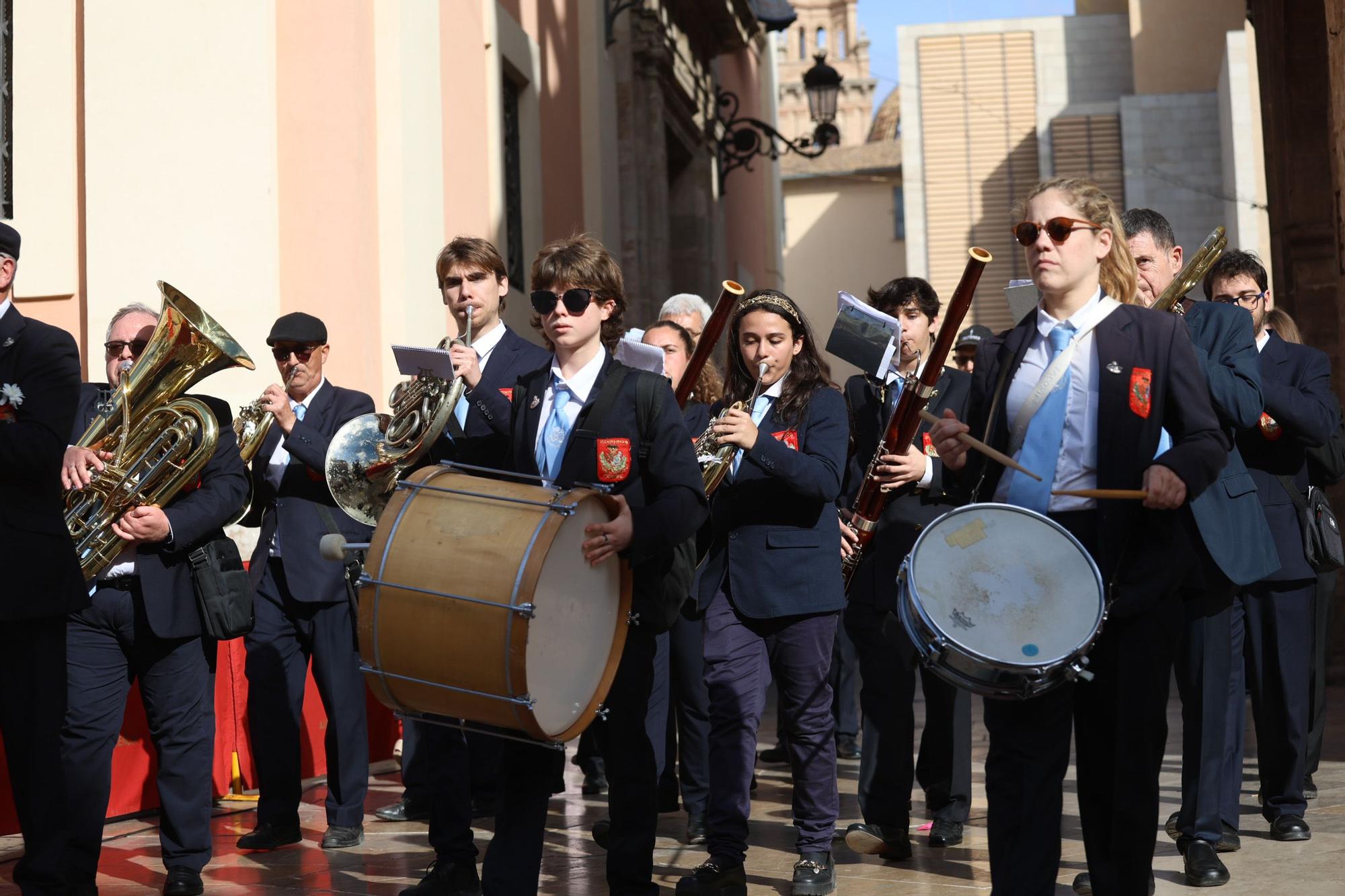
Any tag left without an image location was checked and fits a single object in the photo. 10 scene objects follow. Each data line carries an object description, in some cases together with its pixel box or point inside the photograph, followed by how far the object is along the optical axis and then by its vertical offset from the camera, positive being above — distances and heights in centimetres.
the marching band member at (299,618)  689 -42
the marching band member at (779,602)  571 -33
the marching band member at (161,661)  577 -49
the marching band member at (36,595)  495 -21
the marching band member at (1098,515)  446 -6
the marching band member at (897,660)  626 -59
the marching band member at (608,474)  473 +9
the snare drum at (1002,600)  419 -25
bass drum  430 -24
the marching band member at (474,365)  565 +48
